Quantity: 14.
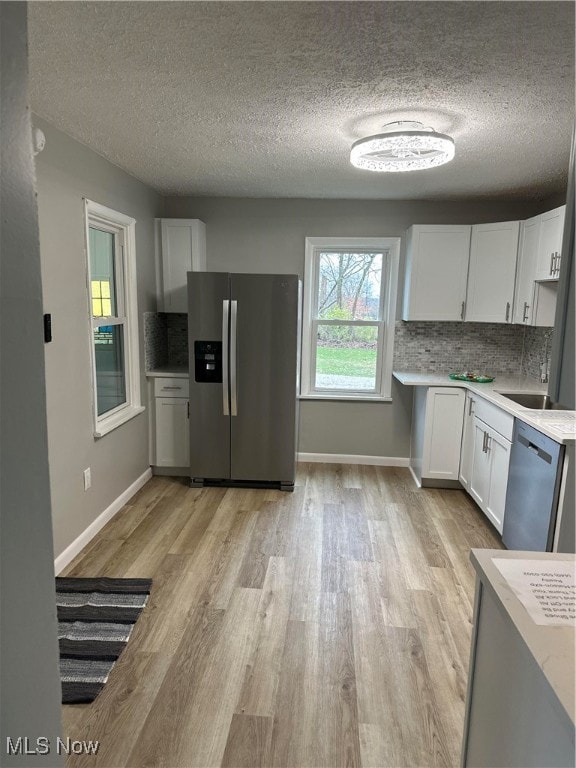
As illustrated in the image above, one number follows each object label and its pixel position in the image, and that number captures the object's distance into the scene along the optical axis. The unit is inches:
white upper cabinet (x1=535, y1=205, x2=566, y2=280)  122.2
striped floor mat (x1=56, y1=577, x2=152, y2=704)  74.0
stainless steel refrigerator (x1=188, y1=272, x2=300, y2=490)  141.7
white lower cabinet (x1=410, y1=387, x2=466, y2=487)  147.1
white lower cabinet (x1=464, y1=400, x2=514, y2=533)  117.0
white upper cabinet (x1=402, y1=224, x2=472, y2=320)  153.6
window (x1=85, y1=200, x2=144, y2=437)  122.3
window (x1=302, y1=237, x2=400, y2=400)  167.5
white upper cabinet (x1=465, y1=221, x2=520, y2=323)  146.6
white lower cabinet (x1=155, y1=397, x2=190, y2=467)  156.9
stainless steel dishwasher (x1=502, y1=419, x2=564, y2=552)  92.4
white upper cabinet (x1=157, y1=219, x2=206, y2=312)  160.1
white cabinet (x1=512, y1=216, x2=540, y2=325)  137.1
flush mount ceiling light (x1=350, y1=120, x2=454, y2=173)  89.6
